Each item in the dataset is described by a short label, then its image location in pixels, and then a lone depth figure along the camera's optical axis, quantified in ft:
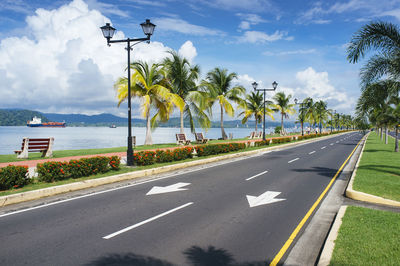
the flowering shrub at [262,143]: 93.35
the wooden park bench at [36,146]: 47.32
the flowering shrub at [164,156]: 47.49
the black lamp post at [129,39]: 41.65
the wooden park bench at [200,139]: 90.99
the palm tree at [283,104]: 189.57
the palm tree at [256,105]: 166.61
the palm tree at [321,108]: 230.50
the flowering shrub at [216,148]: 58.49
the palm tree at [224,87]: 115.81
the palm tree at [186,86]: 87.15
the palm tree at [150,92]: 73.92
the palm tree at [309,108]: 223.08
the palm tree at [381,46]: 38.68
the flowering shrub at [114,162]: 38.75
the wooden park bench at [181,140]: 83.46
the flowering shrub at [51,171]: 30.35
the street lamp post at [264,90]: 99.28
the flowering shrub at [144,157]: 43.75
